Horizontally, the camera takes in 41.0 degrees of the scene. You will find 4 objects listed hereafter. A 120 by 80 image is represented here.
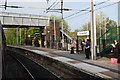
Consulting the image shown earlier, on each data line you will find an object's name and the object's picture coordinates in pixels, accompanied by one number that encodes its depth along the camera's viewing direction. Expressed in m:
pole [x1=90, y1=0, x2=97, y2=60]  13.93
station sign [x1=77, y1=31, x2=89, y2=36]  16.08
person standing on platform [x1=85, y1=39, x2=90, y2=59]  14.71
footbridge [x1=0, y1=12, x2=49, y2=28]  32.84
